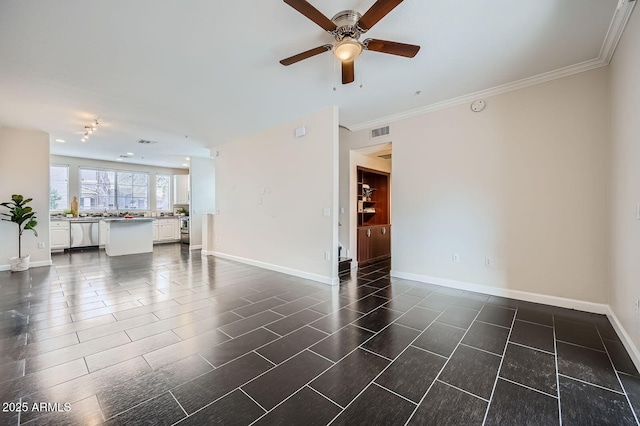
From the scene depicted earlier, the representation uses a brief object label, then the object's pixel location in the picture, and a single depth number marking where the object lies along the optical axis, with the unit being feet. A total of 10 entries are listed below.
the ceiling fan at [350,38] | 6.20
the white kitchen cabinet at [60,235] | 23.15
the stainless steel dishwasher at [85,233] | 24.35
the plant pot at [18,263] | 16.14
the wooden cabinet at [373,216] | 18.52
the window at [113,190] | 27.02
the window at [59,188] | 25.31
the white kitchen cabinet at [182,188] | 31.50
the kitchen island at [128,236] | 21.68
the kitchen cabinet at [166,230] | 29.25
